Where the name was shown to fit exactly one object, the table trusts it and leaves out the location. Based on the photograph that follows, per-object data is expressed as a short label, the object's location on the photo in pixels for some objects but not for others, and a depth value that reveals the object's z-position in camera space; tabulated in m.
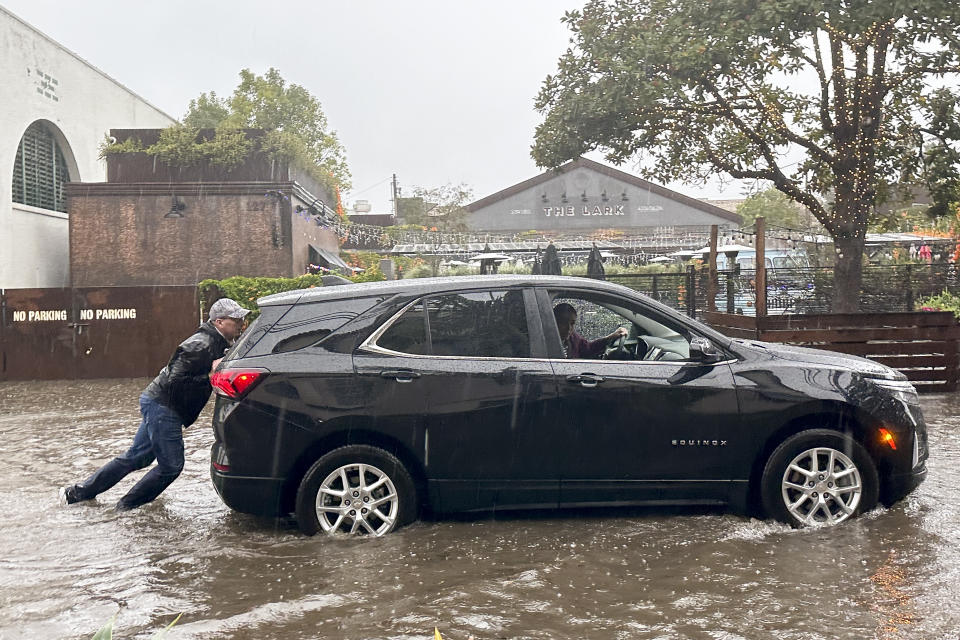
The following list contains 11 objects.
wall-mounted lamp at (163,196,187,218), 21.03
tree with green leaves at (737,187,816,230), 54.09
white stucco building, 23.36
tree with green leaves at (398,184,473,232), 50.59
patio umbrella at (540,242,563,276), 18.72
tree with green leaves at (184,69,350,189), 48.31
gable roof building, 50.88
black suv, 5.49
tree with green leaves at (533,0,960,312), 14.84
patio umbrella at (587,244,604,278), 19.61
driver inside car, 5.78
